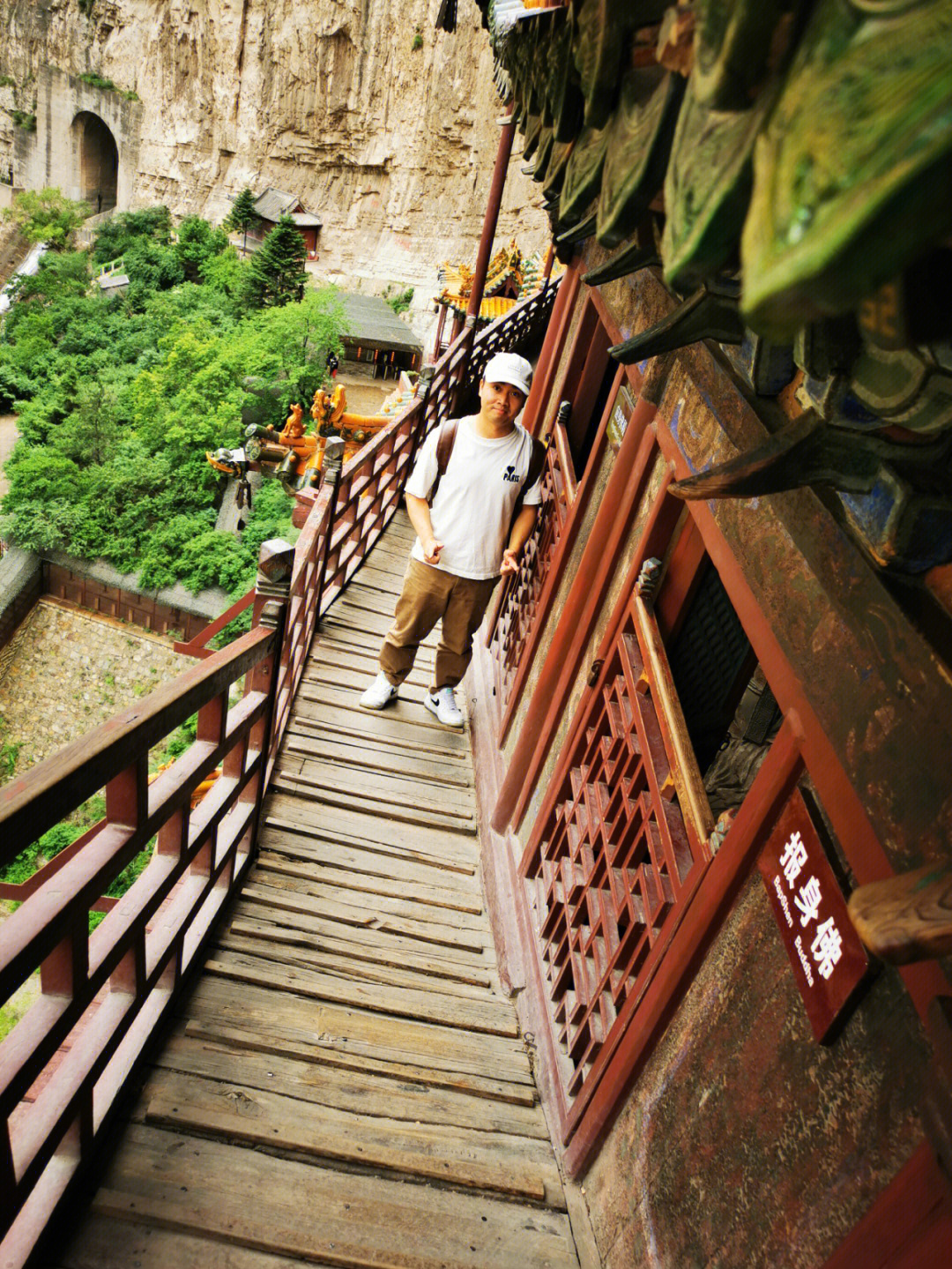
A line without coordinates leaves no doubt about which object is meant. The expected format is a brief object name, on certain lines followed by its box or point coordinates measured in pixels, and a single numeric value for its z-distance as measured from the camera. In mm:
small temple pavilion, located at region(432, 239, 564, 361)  13680
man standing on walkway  3755
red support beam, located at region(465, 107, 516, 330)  8352
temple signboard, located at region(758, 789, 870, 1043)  1267
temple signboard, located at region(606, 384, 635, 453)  3000
